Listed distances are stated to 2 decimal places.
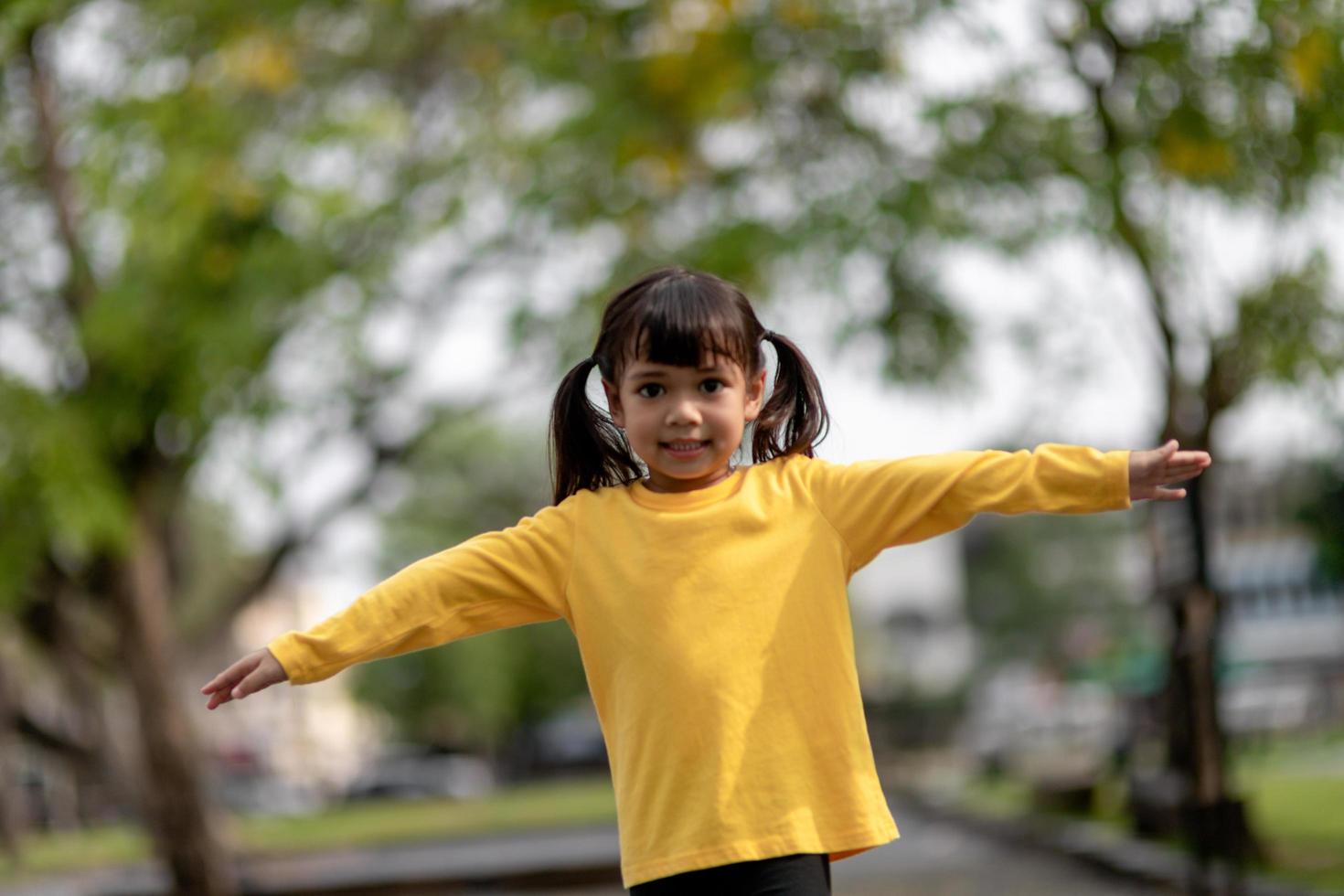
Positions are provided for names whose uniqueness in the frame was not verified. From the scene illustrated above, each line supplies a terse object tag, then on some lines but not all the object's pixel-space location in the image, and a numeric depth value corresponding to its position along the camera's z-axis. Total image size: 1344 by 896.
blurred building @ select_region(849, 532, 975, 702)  45.97
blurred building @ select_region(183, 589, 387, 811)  57.72
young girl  3.04
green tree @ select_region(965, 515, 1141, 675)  58.28
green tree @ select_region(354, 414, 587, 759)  36.03
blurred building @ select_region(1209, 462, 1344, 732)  16.38
